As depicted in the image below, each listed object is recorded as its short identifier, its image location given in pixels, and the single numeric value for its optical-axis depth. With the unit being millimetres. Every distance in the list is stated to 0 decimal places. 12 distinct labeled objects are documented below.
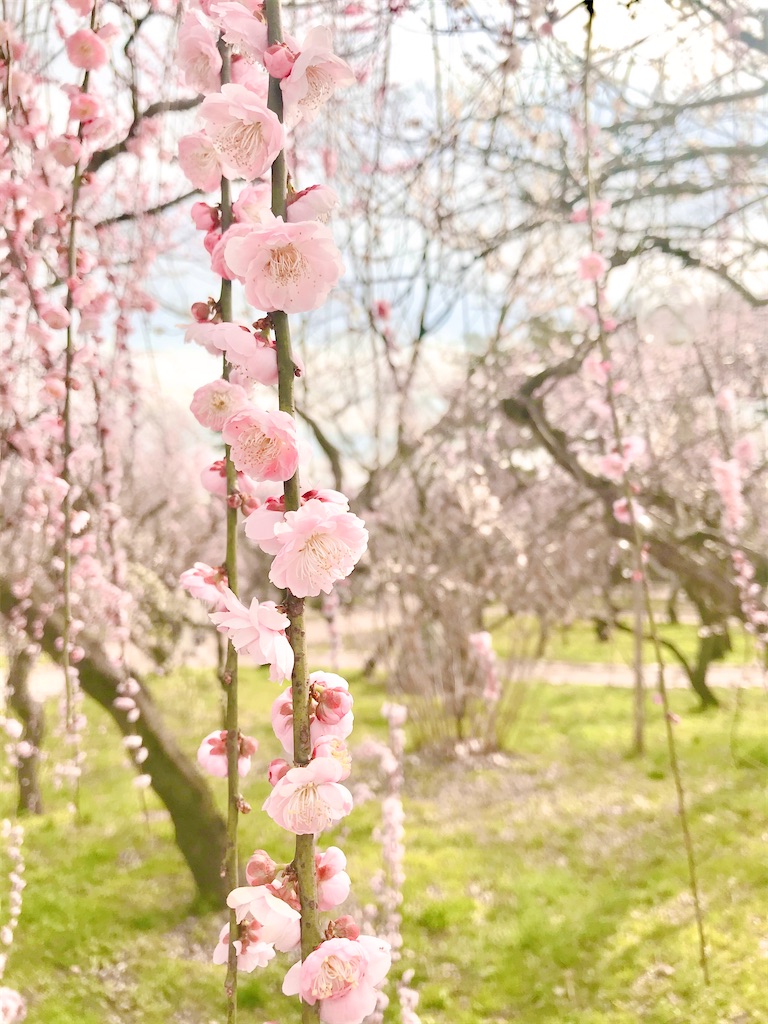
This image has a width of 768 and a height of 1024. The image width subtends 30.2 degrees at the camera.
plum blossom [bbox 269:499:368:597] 370
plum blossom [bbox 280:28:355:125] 381
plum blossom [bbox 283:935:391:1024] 368
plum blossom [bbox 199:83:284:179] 374
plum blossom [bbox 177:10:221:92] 427
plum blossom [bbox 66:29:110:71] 615
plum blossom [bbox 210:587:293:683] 368
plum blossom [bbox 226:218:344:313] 374
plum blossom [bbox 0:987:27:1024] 765
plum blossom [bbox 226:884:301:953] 378
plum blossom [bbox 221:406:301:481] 374
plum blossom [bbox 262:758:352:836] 372
